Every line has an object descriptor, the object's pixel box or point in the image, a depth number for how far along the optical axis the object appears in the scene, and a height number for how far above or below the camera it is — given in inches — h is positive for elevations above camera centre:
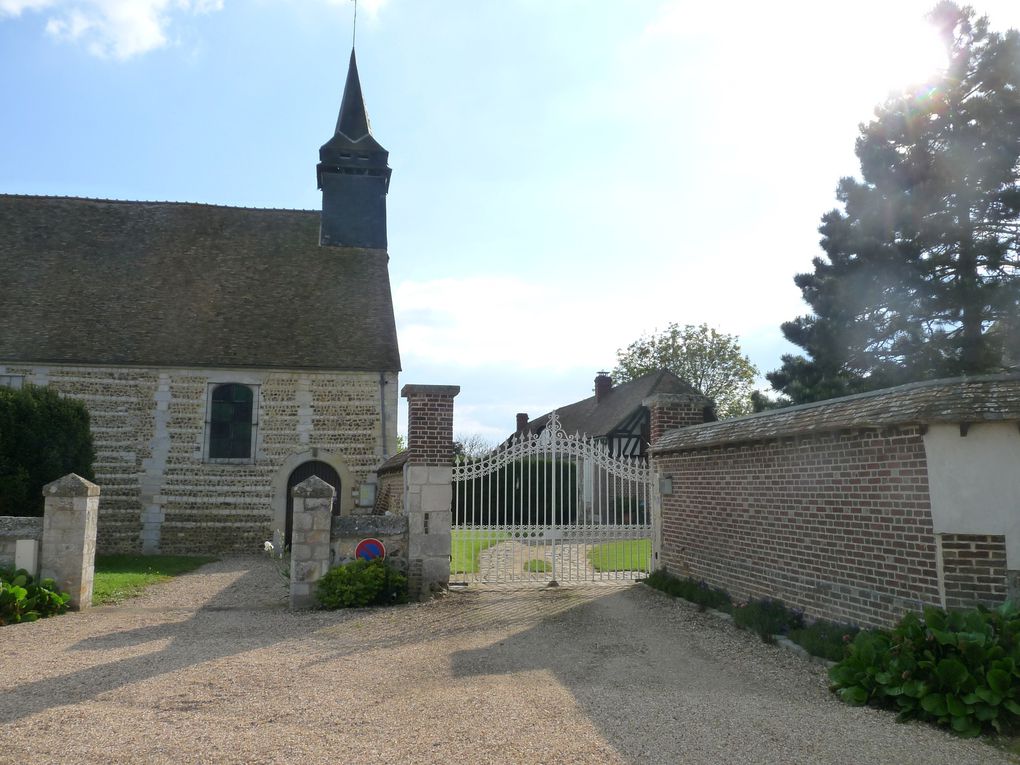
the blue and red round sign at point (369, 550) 338.6 -29.5
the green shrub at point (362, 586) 323.9 -45.1
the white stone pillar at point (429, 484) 346.6 +1.4
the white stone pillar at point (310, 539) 325.4 -23.3
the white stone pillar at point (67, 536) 321.1 -19.8
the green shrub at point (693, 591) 318.9 -51.7
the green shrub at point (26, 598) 293.7 -45.2
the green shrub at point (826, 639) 222.7 -51.5
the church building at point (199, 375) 585.3 +96.2
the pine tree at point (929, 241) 582.6 +210.2
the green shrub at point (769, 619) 259.3 -51.0
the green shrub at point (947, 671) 163.8 -46.8
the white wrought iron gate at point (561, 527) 375.6 -21.6
